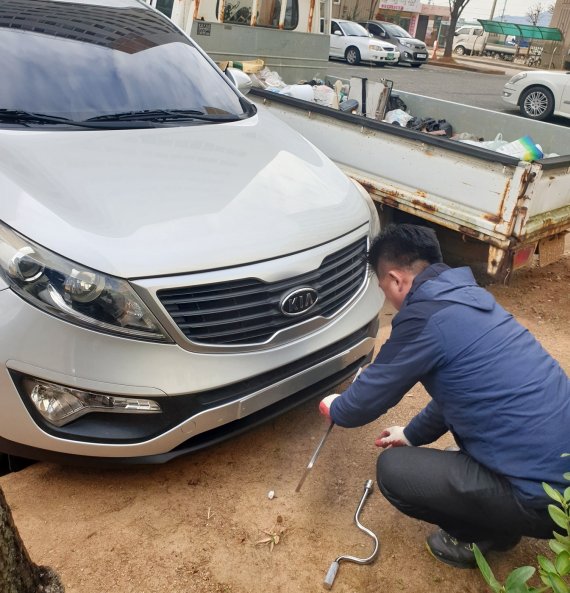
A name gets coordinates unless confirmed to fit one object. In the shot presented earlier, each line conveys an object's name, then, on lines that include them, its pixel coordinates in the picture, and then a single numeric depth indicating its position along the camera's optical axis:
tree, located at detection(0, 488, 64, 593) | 1.73
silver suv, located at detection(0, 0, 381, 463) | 2.15
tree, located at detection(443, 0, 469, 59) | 28.53
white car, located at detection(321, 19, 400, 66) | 22.38
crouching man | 2.02
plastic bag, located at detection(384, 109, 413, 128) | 6.03
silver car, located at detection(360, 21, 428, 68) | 24.03
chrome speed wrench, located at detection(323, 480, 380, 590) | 2.25
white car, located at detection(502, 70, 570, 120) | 11.84
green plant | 1.43
